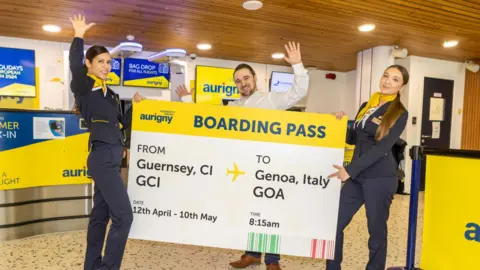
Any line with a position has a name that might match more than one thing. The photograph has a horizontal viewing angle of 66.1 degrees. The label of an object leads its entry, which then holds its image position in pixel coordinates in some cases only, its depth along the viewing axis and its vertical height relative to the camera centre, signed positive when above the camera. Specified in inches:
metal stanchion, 100.1 -21.2
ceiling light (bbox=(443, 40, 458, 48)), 240.5 +55.9
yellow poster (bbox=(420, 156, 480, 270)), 89.2 -22.7
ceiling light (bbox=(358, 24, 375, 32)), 205.8 +55.2
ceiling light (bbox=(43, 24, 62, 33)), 228.9 +54.0
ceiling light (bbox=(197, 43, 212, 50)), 273.2 +54.9
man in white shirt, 99.3 +7.6
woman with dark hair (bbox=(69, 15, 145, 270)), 90.3 -6.8
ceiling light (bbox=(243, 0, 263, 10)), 168.7 +54.2
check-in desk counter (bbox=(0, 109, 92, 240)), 139.6 -24.0
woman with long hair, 89.9 -11.0
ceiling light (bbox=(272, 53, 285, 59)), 304.4 +55.2
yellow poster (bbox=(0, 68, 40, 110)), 264.5 +7.8
